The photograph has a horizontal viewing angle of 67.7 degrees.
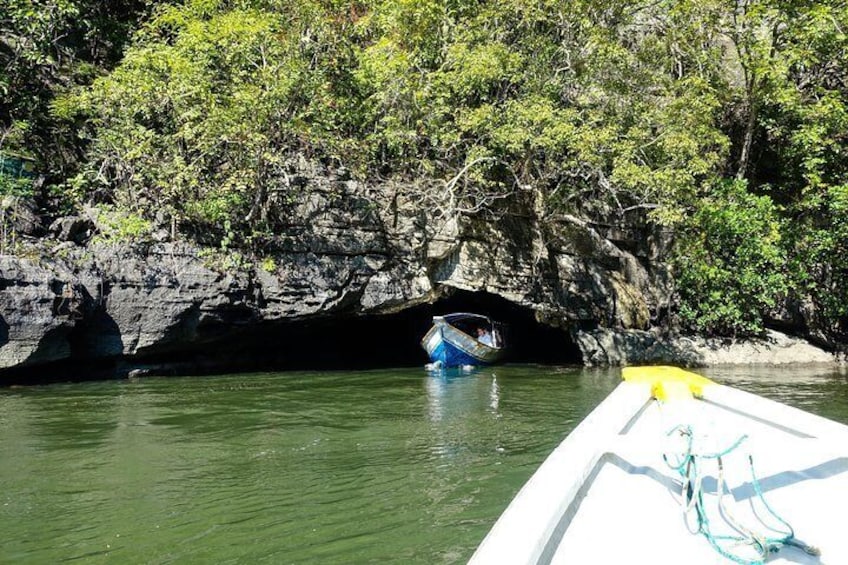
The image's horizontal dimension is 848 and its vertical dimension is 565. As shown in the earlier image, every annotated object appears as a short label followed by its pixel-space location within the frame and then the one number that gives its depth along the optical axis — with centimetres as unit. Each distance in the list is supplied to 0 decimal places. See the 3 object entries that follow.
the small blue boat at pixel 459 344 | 1538
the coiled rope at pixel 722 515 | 297
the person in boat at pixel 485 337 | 1688
